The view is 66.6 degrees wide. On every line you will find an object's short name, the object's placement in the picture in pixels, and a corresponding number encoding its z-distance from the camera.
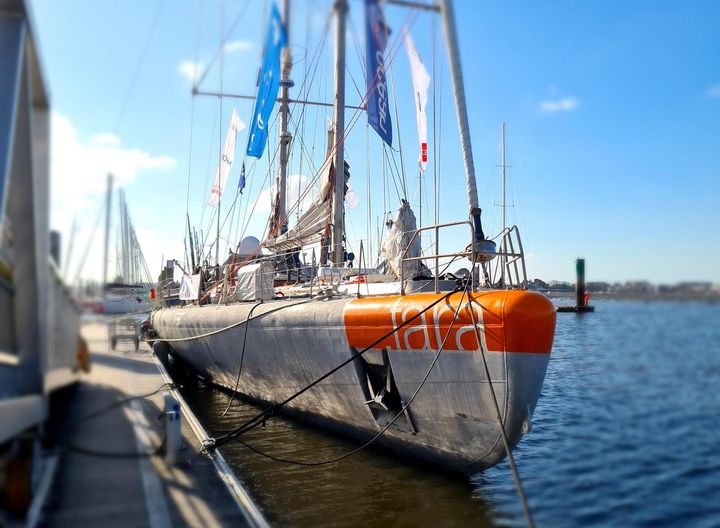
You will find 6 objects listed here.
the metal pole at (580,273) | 35.24
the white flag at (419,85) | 7.03
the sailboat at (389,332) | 6.25
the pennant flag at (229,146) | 17.61
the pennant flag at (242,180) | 19.86
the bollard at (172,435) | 5.35
